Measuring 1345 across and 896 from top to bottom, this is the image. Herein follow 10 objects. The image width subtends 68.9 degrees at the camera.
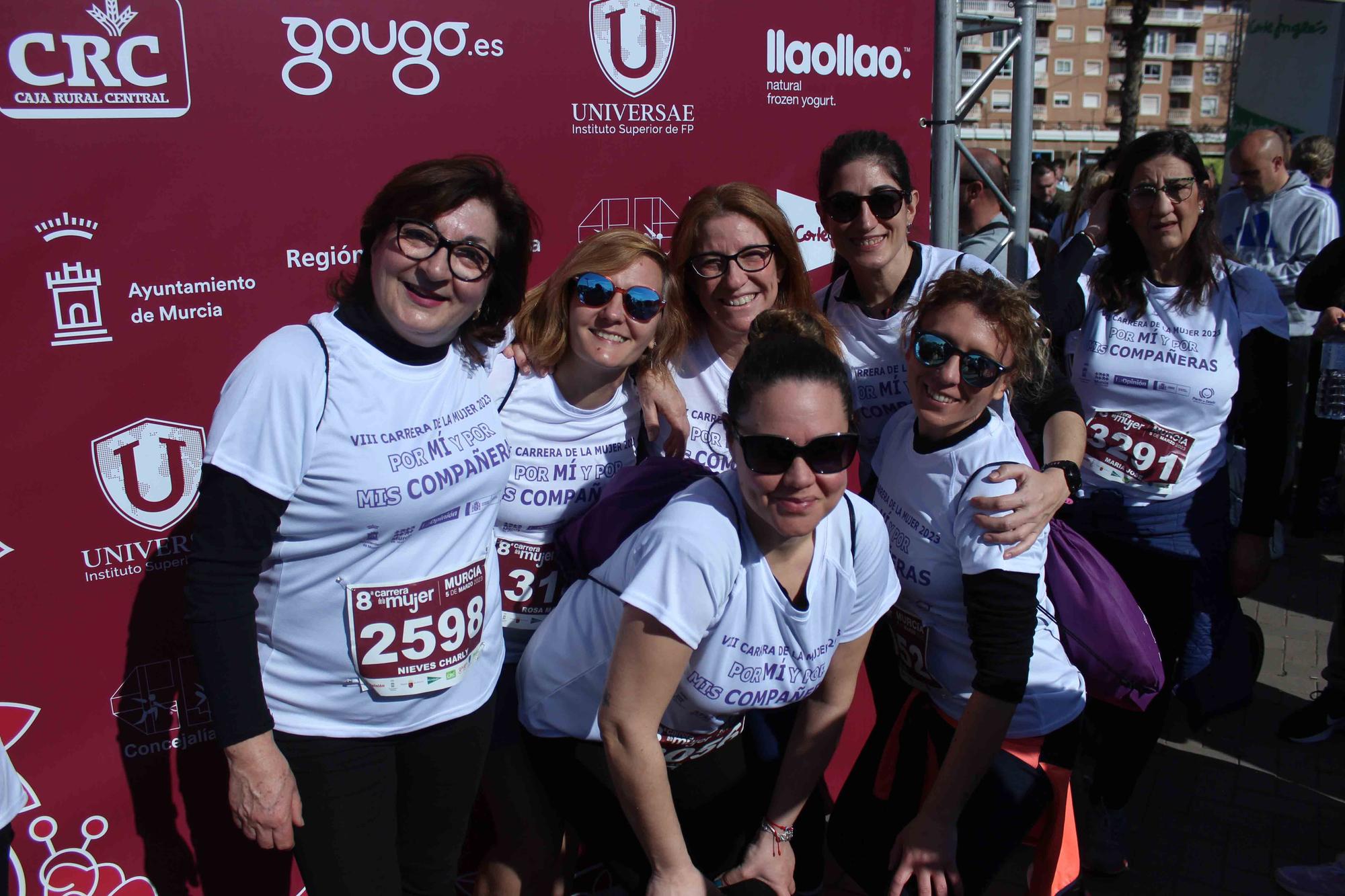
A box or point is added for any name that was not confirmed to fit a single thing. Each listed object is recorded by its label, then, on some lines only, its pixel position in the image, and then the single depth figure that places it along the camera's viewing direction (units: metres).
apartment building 70.12
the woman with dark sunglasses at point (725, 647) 1.75
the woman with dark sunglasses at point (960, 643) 1.99
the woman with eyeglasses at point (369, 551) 1.74
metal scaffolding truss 3.55
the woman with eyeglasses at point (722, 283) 2.45
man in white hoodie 5.69
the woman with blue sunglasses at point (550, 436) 2.29
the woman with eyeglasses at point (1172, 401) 2.83
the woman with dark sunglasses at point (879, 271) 2.55
